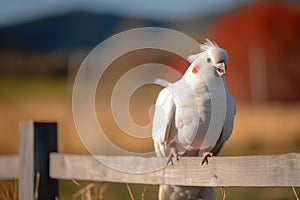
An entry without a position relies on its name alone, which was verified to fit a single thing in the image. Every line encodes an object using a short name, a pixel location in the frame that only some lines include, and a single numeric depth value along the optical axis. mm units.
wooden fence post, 10156
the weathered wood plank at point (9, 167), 10727
